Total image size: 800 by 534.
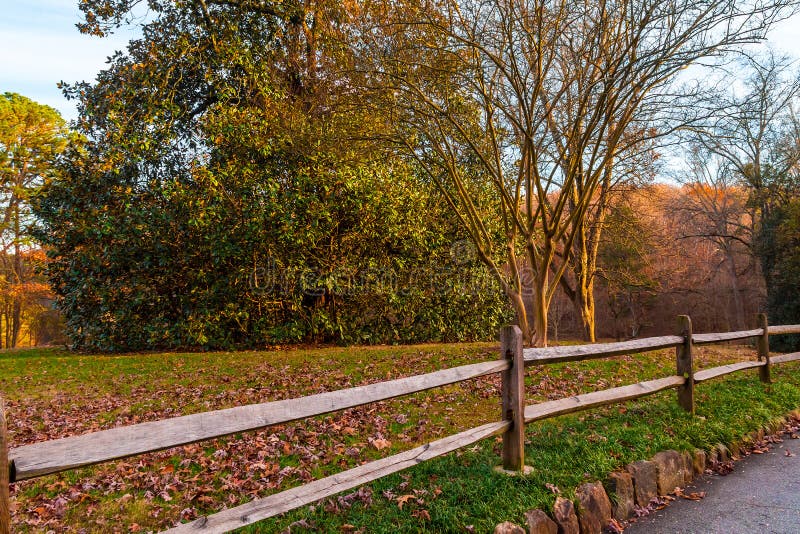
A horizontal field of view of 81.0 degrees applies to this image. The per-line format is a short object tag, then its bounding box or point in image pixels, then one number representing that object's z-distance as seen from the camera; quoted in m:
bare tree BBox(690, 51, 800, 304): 19.80
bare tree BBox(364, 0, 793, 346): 8.91
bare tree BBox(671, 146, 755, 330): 24.38
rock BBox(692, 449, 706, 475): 5.18
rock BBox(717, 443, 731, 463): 5.48
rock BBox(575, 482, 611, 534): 3.94
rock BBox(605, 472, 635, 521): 4.22
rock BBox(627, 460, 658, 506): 4.48
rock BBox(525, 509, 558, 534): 3.64
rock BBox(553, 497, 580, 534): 3.80
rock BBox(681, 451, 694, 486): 4.98
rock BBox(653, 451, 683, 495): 4.72
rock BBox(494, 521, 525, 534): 3.50
